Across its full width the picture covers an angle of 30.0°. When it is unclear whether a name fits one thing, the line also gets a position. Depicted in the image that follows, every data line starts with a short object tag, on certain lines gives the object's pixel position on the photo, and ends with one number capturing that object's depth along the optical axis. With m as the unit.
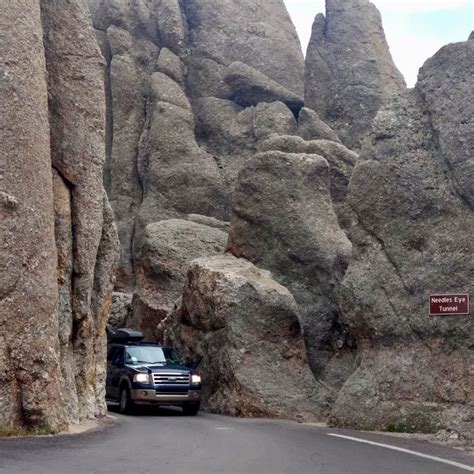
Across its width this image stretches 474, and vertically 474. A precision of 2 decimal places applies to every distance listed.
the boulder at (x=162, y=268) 35.72
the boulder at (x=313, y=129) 43.72
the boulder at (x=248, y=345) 25.55
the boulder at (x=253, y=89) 46.91
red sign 19.33
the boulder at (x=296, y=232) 30.59
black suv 23.86
